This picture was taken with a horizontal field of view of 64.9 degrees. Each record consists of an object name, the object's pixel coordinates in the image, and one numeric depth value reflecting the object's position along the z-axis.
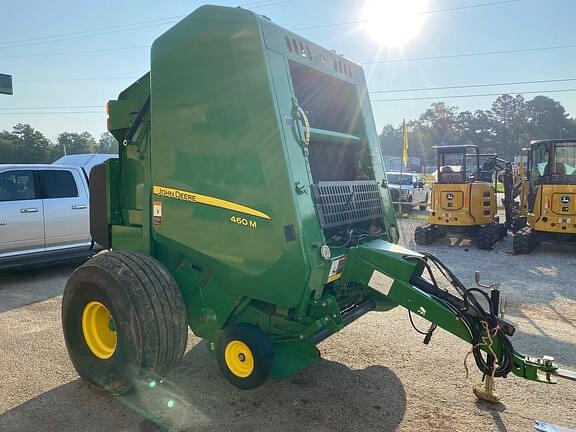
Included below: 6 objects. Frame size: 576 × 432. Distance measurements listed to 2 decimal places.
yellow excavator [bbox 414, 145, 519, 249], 11.02
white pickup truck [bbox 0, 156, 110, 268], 7.11
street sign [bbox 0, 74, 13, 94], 10.25
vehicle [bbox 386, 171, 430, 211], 18.93
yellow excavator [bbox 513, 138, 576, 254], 9.83
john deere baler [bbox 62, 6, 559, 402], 3.04
